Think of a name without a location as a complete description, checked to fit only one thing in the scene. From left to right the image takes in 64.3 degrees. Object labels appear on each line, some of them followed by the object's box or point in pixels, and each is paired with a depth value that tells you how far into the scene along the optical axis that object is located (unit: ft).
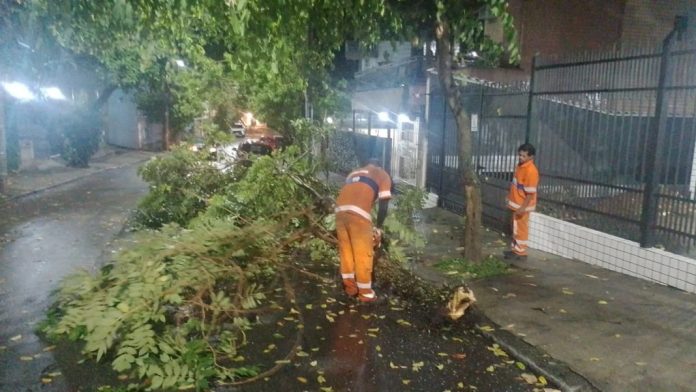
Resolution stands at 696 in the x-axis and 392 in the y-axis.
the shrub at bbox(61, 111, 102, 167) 68.49
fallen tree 14.15
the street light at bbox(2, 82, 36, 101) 58.17
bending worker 18.84
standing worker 24.45
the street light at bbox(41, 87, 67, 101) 76.38
